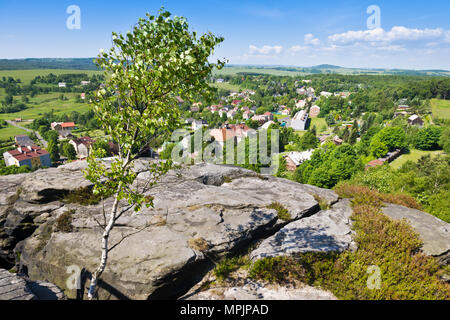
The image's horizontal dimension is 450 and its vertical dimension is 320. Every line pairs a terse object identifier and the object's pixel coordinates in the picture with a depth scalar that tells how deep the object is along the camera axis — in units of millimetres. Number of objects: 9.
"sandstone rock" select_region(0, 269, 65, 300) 5633
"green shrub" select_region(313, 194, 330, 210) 11469
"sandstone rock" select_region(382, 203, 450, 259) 8758
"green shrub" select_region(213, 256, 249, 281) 7770
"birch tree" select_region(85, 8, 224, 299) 5199
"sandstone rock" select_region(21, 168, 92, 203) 10250
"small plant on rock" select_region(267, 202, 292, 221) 9925
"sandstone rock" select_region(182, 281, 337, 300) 6828
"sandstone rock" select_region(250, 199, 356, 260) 8281
